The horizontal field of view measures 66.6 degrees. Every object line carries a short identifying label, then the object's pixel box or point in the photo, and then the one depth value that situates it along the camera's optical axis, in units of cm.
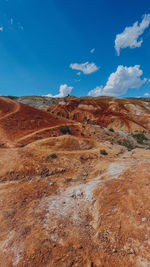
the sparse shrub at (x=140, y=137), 2969
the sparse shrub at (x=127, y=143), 2280
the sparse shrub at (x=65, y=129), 2261
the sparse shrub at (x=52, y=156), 1225
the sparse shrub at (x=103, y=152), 1427
